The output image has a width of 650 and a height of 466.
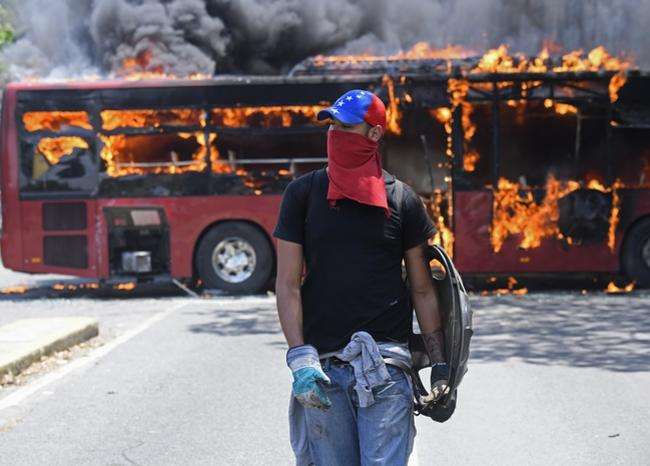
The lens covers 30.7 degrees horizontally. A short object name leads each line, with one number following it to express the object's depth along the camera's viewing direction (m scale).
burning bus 15.61
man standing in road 3.98
